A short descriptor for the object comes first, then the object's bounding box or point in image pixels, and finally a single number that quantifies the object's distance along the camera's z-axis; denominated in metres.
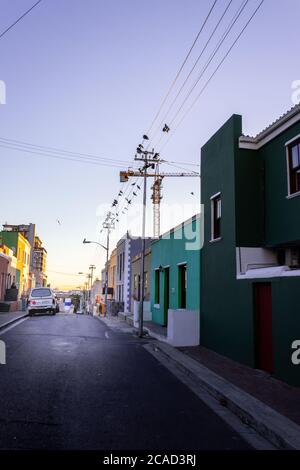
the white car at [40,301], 29.84
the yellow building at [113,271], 47.86
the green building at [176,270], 15.77
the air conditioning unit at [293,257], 11.63
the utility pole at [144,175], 18.01
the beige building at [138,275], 26.39
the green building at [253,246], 9.35
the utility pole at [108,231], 45.58
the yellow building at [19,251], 50.06
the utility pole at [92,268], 95.76
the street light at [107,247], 44.97
